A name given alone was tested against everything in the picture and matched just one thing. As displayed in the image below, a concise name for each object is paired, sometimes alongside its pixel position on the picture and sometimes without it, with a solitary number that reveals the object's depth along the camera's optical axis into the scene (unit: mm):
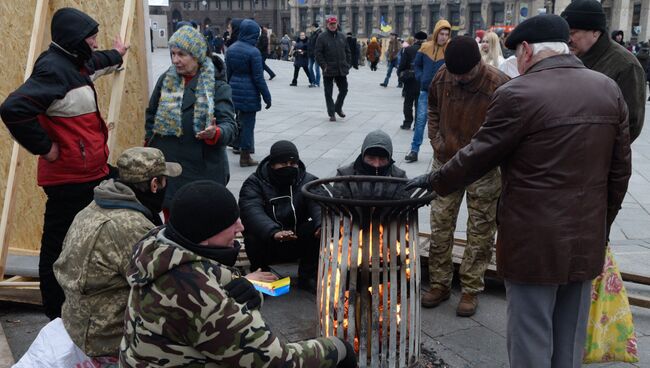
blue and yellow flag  47366
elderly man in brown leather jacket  2619
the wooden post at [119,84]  4695
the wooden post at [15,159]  4262
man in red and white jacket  3508
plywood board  4641
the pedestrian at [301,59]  17758
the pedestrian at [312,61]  17172
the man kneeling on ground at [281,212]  4387
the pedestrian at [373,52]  26391
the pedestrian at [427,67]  8680
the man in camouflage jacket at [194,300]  2012
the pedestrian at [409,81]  10391
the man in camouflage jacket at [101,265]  2816
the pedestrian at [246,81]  8125
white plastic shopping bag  2982
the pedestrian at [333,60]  11461
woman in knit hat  4348
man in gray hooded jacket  3988
